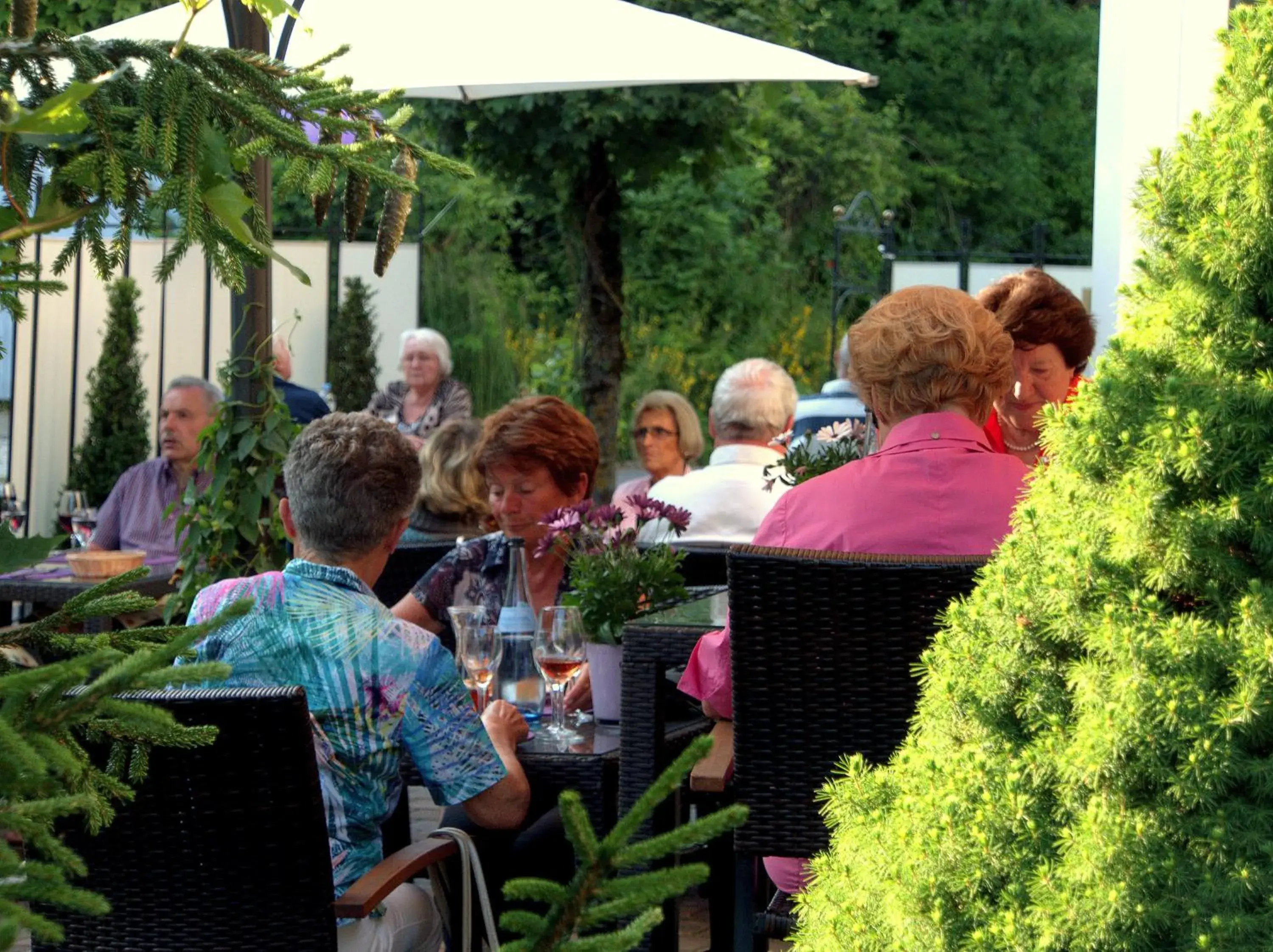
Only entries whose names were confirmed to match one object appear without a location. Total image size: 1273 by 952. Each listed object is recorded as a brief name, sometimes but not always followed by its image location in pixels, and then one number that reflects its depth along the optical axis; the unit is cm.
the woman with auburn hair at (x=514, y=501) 724
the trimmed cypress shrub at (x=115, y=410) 1811
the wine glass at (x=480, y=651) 588
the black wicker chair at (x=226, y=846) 398
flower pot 609
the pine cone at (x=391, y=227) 481
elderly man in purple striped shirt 1157
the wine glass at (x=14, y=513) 1074
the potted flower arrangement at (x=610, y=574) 609
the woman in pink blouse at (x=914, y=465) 529
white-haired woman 1622
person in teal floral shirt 471
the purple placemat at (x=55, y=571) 1027
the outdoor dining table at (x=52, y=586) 980
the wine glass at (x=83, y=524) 1109
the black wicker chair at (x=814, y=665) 473
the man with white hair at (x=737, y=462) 950
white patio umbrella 987
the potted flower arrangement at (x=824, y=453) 650
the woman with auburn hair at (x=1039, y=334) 750
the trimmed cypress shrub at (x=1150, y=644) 234
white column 695
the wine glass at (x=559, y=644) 577
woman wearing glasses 1277
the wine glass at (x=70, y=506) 1133
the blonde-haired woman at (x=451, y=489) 953
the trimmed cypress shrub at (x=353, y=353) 2236
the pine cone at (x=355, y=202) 357
